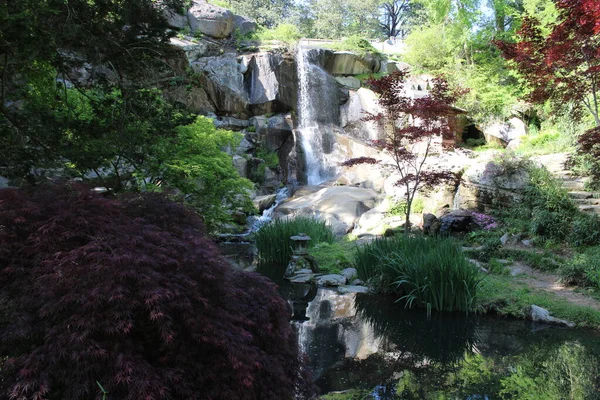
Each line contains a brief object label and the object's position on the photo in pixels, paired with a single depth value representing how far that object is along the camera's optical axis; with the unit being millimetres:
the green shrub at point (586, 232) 7273
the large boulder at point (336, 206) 11086
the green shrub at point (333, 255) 7578
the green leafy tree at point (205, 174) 6992
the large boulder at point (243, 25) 19969
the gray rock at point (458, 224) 8875
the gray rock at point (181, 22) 18594
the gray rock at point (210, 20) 19047
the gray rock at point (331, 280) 6859
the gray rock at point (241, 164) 14670
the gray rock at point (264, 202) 13676
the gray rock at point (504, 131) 15195
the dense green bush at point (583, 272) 5793
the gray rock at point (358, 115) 17938
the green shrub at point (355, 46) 20141
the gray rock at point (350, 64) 19938
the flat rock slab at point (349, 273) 7023
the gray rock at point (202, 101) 17062
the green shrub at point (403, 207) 10352
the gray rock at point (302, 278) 7125
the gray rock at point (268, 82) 17984
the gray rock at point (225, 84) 17422
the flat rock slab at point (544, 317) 4805
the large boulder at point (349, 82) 19797
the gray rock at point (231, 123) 17267
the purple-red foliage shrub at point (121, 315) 1652
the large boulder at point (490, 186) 9164
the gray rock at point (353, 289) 6309
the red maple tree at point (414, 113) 7777
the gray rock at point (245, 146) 16723
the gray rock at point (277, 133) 17734
